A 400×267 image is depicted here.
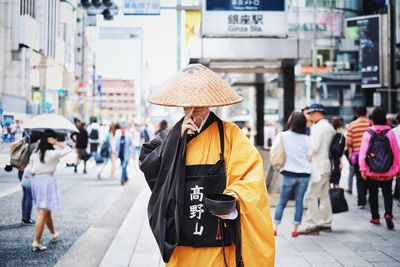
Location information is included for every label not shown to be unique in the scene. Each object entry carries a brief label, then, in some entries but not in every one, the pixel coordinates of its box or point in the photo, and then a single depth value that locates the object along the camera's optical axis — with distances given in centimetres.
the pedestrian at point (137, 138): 2033
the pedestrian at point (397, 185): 700
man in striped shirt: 798
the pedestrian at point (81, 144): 1320
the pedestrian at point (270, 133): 1399
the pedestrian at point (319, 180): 607
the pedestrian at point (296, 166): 582
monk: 260
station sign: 823
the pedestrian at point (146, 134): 1888
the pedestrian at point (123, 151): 1209
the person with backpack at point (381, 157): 612
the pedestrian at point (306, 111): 728
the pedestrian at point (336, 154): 639
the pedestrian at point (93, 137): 1481
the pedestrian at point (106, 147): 1436
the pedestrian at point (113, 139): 1248
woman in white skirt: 532
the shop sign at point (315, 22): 3875
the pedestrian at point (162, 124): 1285
